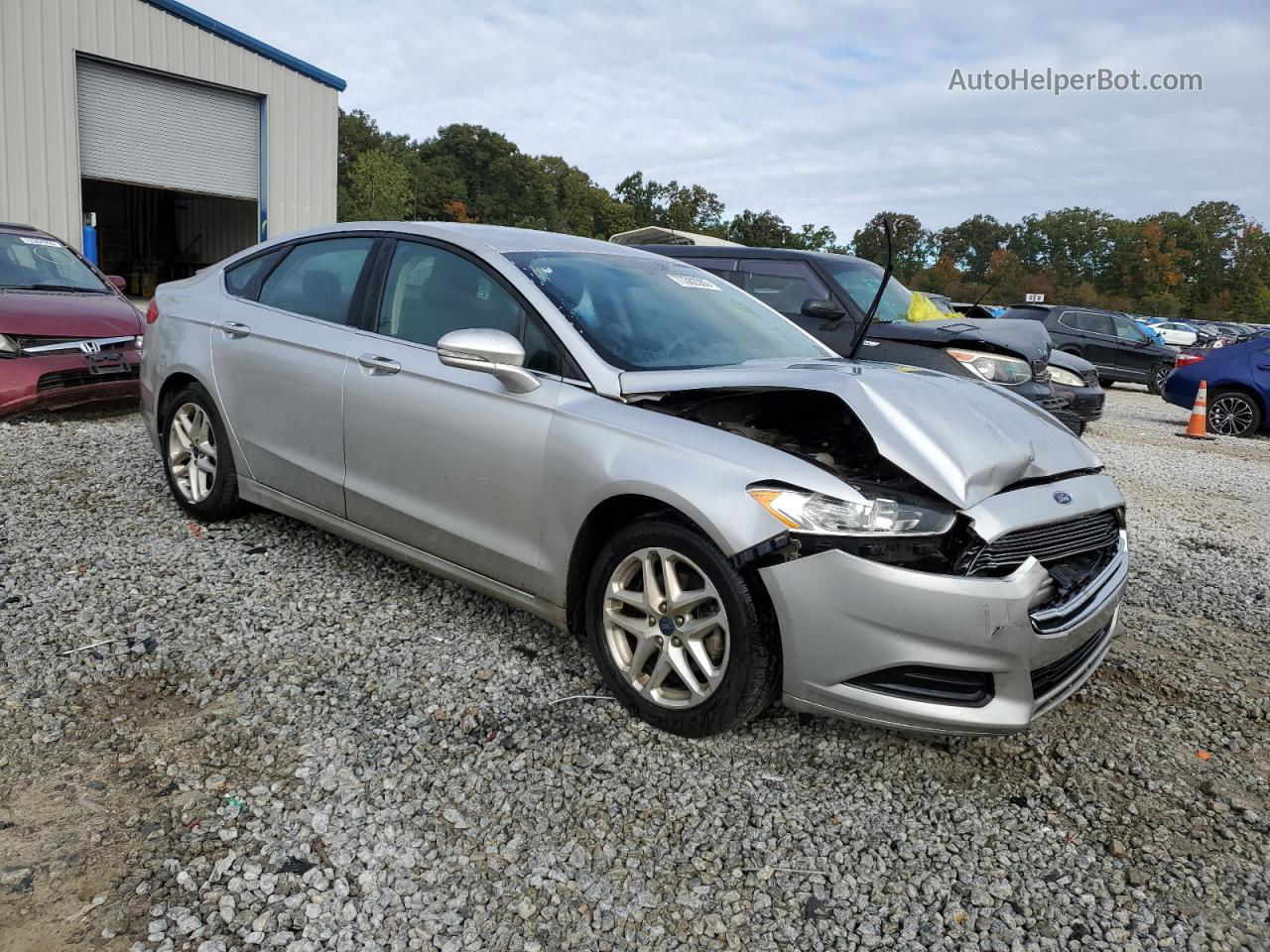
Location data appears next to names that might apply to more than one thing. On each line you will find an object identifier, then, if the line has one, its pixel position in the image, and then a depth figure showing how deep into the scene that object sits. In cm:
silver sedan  257
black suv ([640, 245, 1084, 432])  736
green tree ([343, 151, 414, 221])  5319
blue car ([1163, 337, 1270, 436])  1171
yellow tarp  815
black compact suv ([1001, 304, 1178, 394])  1748
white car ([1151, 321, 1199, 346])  2700
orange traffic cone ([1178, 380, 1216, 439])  1166
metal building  1511
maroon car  697
